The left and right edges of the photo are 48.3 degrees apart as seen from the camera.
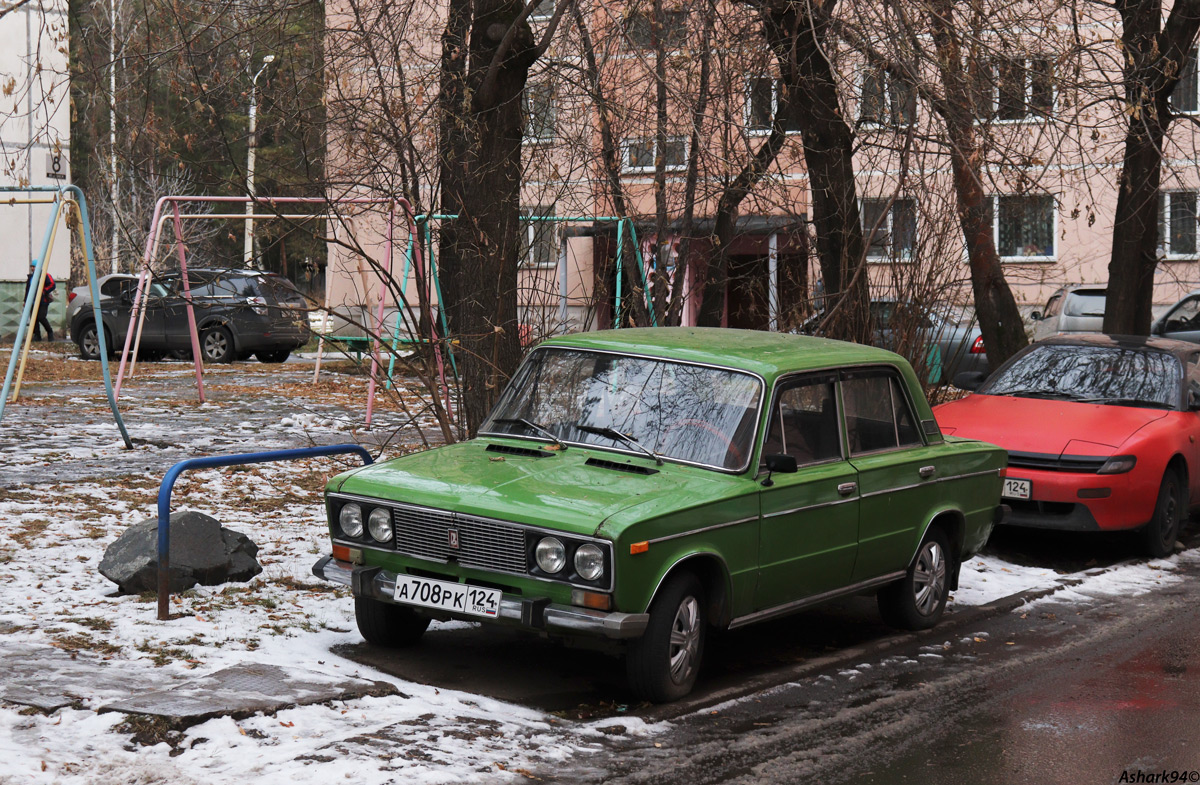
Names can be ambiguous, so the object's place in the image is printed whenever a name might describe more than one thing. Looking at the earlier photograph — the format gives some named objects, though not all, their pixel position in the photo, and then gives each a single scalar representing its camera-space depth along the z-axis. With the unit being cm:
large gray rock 737
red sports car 964
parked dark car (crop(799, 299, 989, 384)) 1283
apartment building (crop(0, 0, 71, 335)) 3306
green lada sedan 585
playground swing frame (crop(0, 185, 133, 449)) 1117
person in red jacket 2994
